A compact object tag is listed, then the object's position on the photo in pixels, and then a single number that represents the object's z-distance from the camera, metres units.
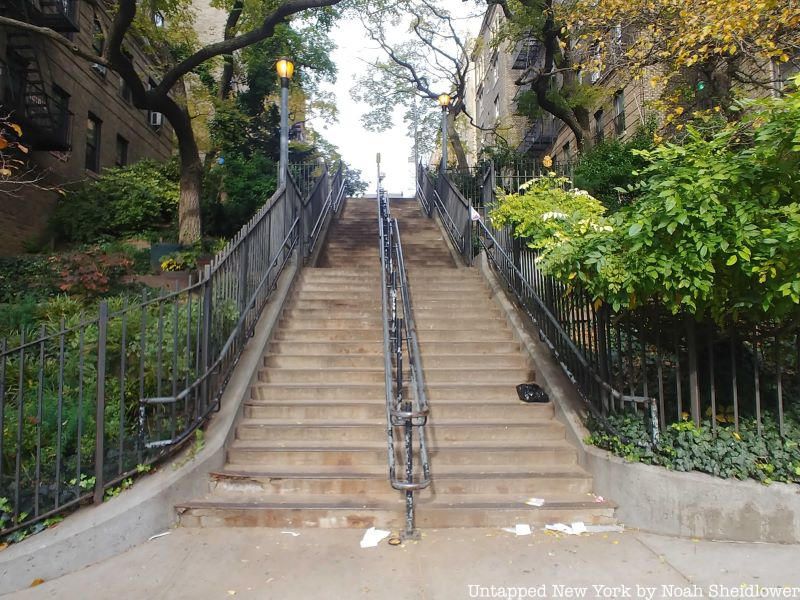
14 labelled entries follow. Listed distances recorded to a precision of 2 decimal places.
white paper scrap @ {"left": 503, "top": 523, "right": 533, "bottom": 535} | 3.92
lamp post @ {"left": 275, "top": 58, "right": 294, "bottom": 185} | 8.77
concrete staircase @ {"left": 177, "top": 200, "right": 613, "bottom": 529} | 4.08
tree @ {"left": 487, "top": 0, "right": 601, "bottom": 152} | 12.70
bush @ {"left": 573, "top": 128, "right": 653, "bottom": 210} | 9.57
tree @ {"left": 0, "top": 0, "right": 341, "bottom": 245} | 9.82
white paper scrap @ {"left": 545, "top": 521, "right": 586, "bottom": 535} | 3.97
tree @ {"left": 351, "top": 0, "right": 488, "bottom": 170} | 19.94
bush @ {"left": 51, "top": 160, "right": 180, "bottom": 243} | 13.45
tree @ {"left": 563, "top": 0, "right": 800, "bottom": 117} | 6.47
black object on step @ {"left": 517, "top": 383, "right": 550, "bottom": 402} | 5.48
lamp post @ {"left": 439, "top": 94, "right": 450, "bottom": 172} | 14.29
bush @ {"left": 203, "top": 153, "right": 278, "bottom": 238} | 14.13
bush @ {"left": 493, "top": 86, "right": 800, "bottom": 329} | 3.29
